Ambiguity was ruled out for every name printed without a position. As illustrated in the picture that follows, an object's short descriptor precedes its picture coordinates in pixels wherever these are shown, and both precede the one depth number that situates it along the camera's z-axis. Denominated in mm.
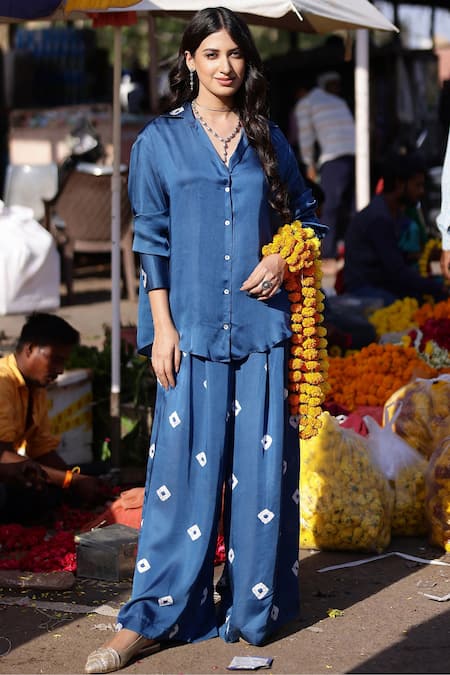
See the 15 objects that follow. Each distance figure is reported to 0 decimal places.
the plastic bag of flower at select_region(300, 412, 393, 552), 7213
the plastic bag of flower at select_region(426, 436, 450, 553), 7259
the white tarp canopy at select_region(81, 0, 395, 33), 7434
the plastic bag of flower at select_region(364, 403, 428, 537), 7593
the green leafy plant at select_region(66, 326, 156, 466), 9174
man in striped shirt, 18155
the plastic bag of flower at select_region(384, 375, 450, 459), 7995
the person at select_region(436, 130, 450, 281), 6227
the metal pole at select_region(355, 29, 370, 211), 15299
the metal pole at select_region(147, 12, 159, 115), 18064
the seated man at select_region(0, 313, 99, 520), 7695
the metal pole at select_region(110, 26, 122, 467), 8907
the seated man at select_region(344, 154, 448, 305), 11582
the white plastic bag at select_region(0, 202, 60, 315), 11741
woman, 5553
